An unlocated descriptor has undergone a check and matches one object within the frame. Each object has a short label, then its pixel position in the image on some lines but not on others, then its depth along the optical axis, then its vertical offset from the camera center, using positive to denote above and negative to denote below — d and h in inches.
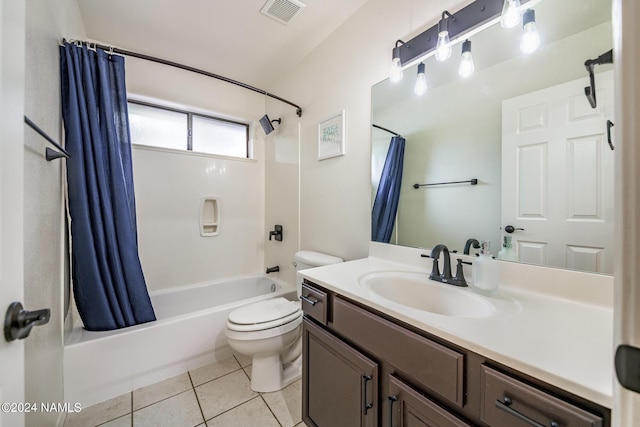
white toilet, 56.4 -29.7
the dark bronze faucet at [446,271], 39.6 -10.0
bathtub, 54.7 -35.6
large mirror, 31.5 +11.1
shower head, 95.1 +35.9
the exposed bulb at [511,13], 37.3 +31.7
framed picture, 67.5 +23.0
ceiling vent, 60.6 +53.9
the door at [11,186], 17.5 +2.2
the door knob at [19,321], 18.1 -8.6
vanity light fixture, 40.1 +34.0
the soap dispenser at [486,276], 35.2 -9.2
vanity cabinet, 19.5 -18.3
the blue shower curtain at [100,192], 56.6 +5.5
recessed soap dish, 94.0 -1.4
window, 86.4 +33.2
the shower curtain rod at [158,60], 60.6 +43.3
